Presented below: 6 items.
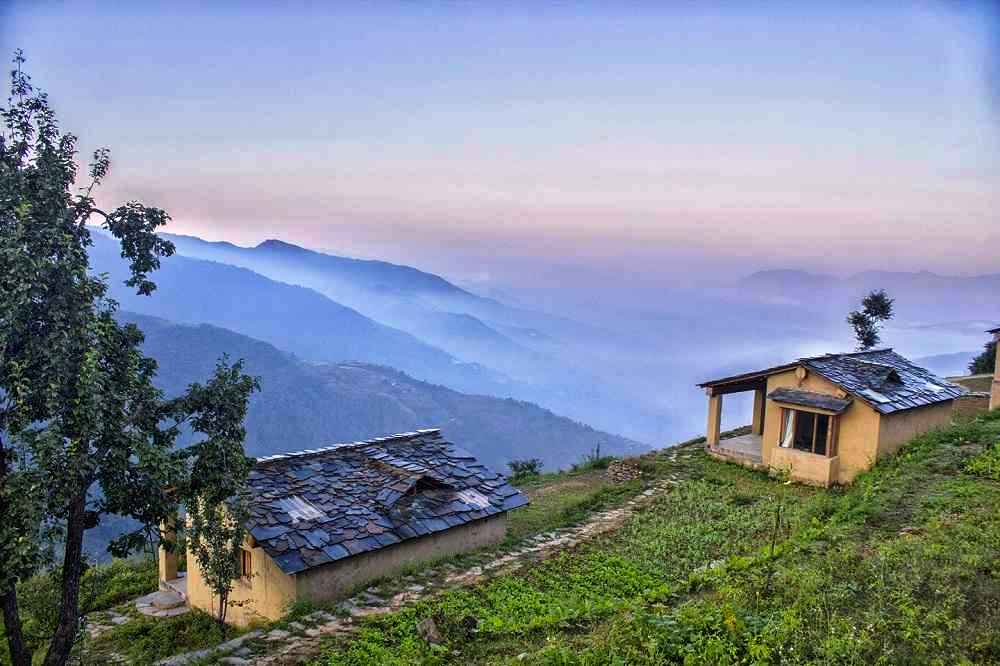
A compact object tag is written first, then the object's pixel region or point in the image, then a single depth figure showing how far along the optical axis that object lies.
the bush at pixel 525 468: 29.42
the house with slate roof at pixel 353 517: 13.55
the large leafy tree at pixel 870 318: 40.12
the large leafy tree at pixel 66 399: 8.04
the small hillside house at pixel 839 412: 19.31
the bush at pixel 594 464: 27.30
